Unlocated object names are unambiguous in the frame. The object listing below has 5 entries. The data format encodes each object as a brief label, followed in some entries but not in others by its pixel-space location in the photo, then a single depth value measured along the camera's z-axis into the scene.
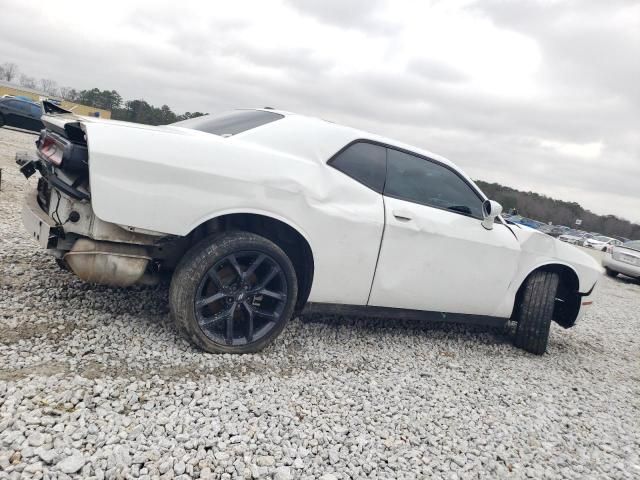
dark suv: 18.33
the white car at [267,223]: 2.57
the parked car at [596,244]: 35.72
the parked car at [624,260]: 12.49
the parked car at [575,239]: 38.49
